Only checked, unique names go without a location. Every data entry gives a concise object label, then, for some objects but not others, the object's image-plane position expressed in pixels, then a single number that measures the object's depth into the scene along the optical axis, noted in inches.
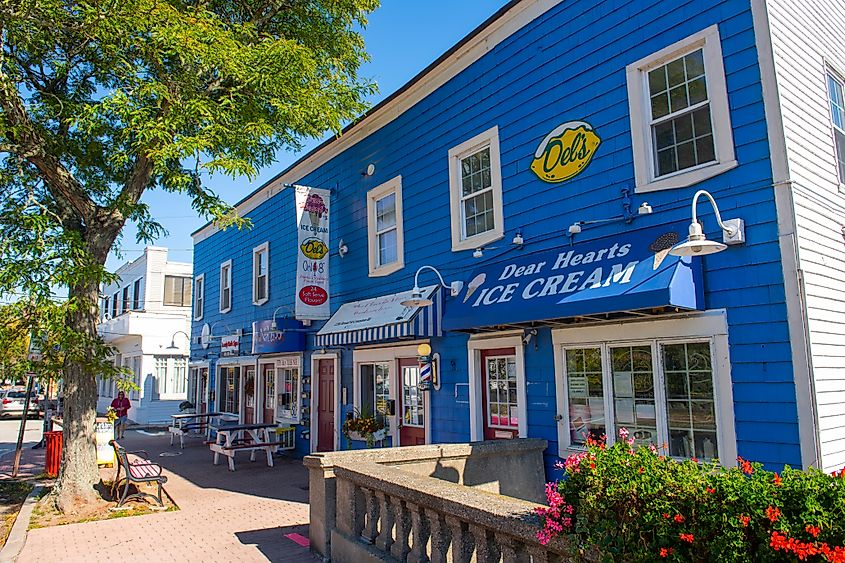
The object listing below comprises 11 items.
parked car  1414.9
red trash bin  511.5
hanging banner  502.0
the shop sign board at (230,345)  710.5
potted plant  446.6
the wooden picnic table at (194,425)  698.3
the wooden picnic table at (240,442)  522.9
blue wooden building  235.3
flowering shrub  101.5
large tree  340.2
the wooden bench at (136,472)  369.7
